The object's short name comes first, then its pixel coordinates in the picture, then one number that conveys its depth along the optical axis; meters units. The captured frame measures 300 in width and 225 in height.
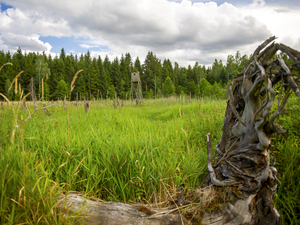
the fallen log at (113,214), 1.44
